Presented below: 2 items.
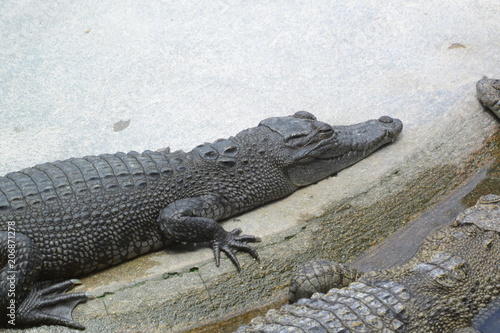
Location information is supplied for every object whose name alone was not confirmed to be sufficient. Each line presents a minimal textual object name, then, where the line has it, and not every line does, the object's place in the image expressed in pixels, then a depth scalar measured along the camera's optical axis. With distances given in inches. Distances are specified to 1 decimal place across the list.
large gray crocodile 311.0
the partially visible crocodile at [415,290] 258.8
